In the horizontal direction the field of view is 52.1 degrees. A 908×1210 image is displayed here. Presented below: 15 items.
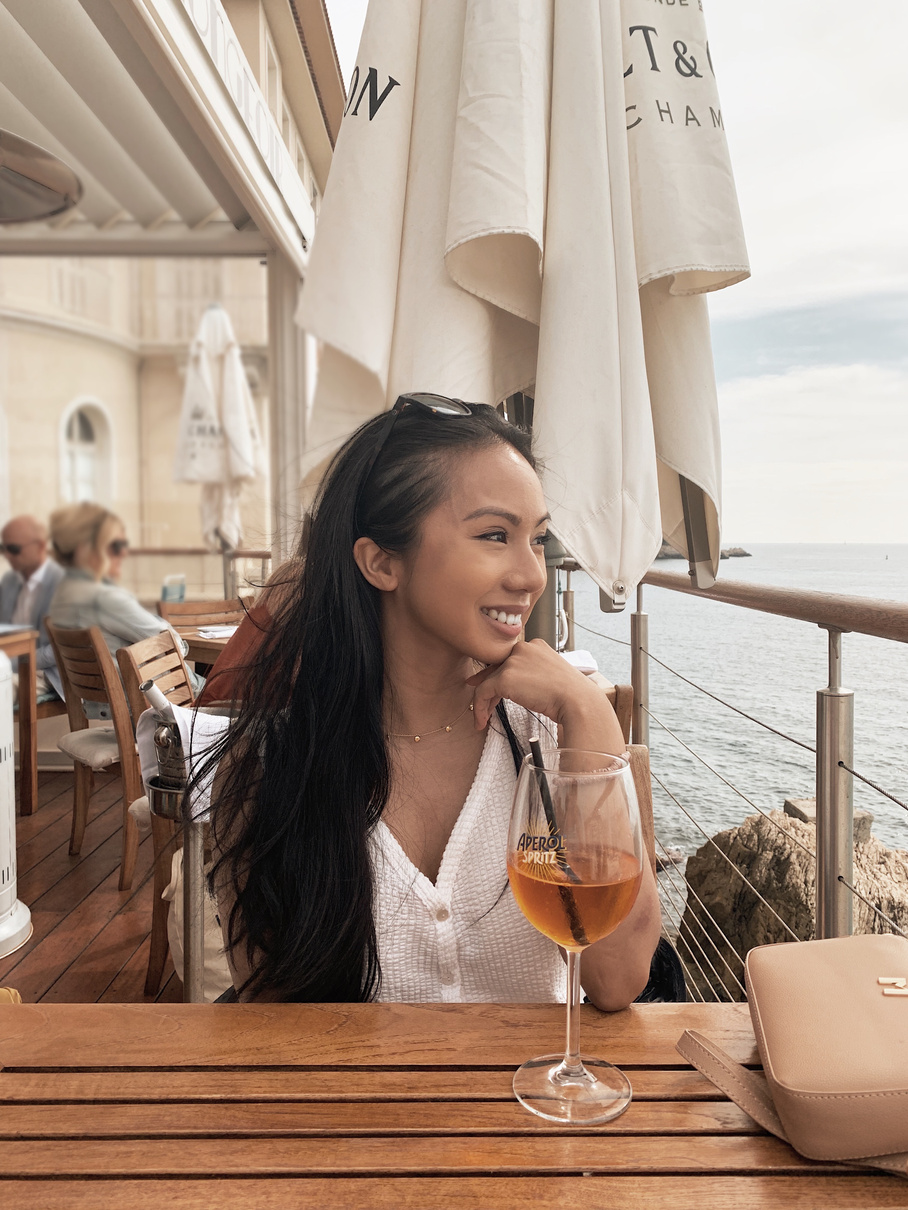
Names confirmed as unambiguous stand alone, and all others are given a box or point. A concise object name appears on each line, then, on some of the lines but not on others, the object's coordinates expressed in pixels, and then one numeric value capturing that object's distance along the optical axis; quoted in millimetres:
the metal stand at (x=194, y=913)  1129
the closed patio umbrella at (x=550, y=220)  1294
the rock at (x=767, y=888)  2164
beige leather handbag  539
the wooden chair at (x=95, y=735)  3031
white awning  2650
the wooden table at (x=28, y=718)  3824
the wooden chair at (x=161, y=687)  2348
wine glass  585
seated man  4180
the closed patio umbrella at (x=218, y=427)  5129
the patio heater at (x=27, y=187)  1748
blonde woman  3855
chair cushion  3186
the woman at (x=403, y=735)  957
